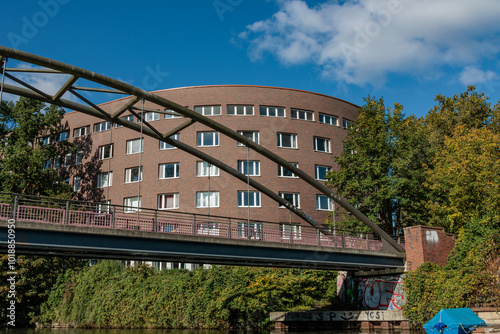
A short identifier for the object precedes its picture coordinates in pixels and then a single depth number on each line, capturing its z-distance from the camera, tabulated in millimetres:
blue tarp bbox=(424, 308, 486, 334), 19953
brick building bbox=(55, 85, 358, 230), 45688
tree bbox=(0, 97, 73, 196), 44375
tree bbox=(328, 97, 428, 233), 38500
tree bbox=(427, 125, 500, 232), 30938
